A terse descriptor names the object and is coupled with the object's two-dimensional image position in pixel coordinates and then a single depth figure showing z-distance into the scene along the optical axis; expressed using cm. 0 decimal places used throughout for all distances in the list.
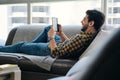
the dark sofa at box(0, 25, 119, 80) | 224
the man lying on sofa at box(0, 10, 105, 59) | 231
